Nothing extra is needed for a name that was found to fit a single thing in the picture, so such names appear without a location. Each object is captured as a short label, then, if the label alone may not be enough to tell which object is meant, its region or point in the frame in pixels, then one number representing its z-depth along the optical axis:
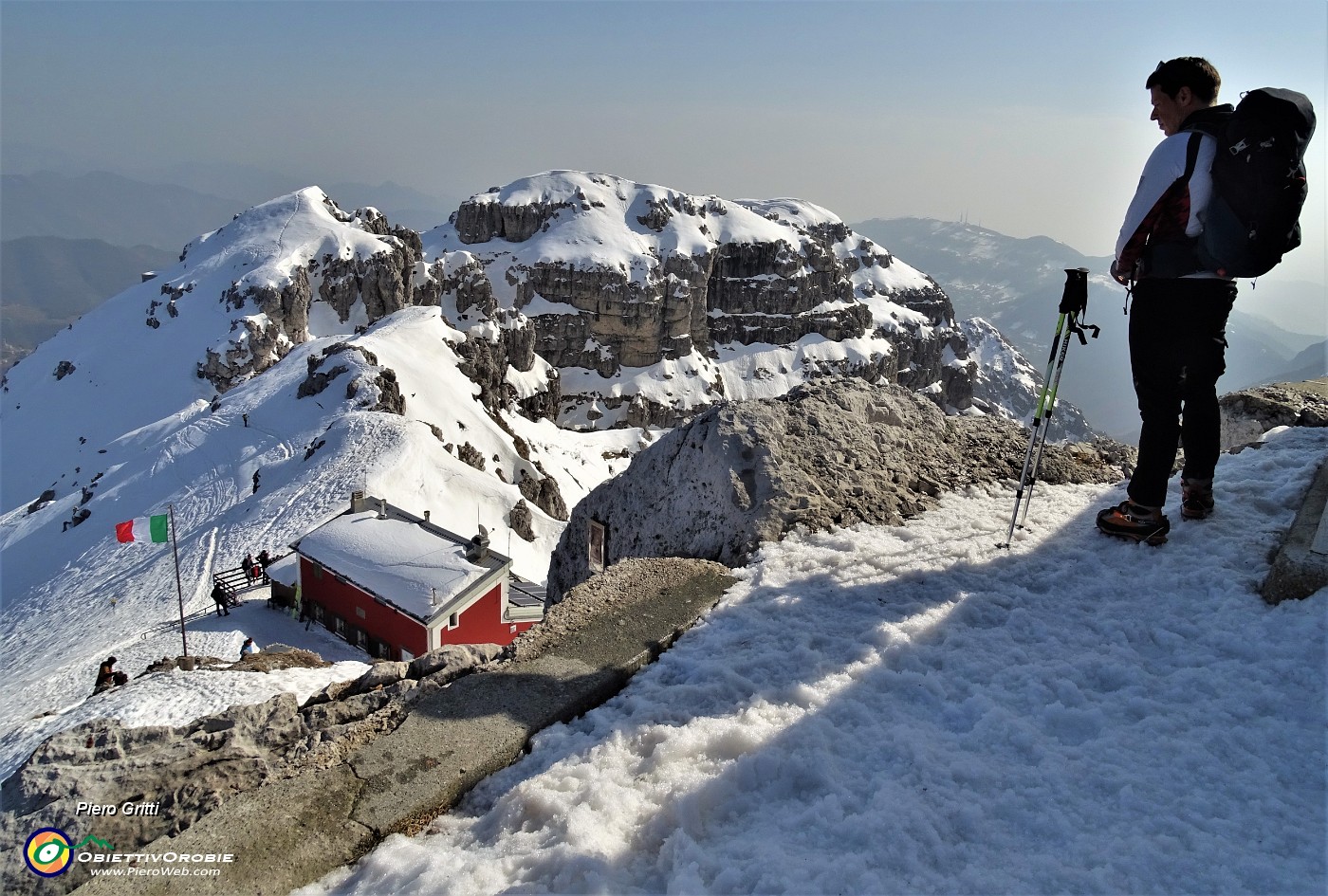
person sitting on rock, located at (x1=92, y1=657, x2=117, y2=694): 14.56
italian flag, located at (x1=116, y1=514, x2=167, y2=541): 23.69
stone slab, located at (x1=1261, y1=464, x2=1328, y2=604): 4.57
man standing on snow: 5.37
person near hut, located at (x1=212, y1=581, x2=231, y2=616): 26.70
